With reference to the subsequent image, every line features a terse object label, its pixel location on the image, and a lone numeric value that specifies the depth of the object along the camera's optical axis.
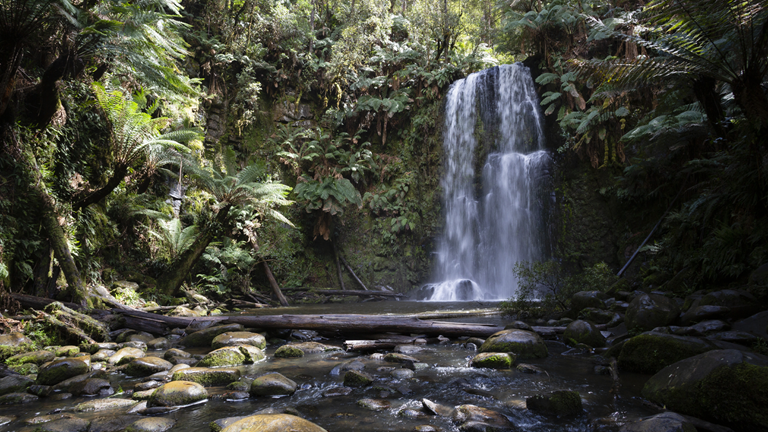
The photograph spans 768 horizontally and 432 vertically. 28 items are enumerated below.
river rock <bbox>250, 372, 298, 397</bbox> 3.34
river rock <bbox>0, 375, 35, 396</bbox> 3.34
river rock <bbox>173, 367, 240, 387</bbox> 3.63
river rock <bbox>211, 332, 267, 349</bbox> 5.07
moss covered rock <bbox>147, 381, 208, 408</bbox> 3.03
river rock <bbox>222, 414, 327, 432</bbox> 2.18
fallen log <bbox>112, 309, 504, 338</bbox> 5.48
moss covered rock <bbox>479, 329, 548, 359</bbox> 4.43
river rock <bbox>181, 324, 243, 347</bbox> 5.41
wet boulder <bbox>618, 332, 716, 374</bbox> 3.23
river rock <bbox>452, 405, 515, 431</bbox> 2.57
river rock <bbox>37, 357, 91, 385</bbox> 3.54
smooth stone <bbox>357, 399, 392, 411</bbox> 2.99
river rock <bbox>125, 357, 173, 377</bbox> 3.98
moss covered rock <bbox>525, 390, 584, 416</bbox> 2.80
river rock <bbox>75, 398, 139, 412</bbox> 2.98
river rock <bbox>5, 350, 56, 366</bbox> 3.96
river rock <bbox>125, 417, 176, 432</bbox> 2.54
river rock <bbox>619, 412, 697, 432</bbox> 2.17
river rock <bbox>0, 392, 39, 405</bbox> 3.12
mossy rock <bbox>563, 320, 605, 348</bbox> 4.69
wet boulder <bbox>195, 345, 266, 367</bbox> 4.30
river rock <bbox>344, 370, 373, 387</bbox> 3.61
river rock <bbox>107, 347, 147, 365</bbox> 4.29
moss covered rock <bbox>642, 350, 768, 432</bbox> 2.24
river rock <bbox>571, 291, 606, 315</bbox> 6.00
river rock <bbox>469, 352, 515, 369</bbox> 4.04
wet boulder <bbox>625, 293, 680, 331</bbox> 4.37
